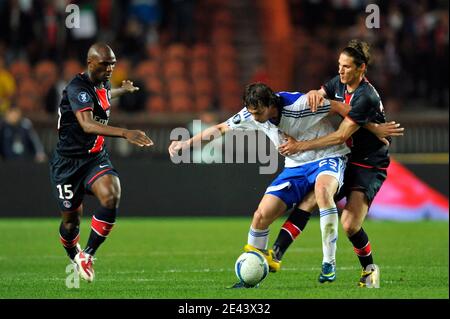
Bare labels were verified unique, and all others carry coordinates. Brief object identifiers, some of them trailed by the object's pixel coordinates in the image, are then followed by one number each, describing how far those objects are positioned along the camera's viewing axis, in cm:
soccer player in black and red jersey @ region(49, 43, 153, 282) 1925
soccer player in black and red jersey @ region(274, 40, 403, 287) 1856
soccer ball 1819
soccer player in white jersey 1856
